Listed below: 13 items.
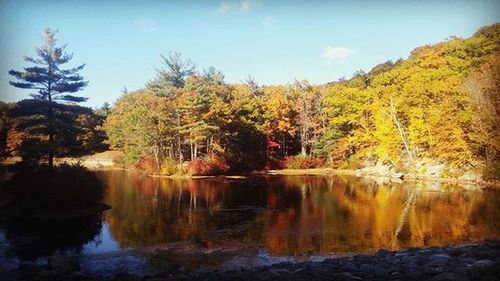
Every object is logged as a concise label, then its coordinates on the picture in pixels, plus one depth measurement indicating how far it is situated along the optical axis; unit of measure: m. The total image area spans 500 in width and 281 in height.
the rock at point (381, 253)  10.51
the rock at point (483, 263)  7.73
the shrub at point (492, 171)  25.27
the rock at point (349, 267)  8.64
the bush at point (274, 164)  42.46
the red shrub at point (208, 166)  36.59
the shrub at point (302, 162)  42.75
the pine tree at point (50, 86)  21.55
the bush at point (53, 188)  18.84
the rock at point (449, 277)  7.00
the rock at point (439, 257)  8.88
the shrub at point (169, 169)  38.03
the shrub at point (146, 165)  39.97
